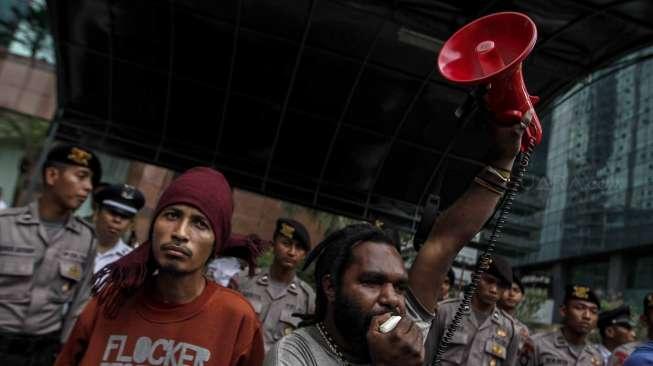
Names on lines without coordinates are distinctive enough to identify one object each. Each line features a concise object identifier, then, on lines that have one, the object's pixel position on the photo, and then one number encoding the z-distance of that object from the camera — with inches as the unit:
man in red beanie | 69.2
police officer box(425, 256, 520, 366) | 159.9
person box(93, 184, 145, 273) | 159.8
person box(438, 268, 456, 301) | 212.1
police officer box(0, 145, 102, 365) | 102.4
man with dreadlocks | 57.2
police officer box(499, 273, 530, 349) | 194.9
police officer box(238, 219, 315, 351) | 177.2
